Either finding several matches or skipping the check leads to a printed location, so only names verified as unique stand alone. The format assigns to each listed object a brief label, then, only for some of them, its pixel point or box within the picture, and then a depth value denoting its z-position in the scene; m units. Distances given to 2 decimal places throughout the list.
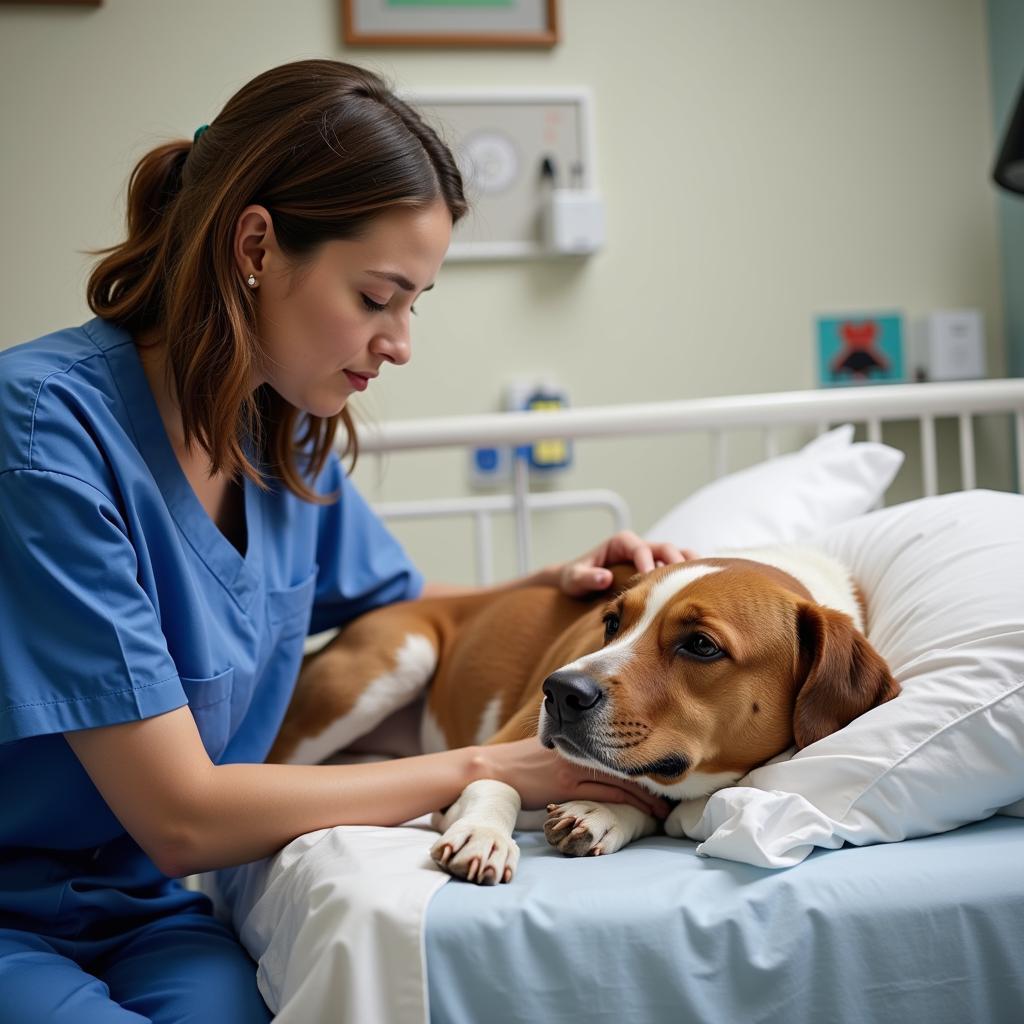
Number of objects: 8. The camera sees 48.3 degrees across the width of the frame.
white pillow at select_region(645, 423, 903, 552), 1.90
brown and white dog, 1.19
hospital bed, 0.98
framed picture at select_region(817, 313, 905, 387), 3.21
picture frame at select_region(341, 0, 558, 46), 2.93
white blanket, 0.97
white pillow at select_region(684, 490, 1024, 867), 1.08
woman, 1.13
